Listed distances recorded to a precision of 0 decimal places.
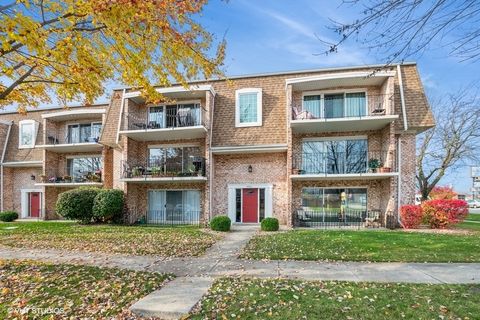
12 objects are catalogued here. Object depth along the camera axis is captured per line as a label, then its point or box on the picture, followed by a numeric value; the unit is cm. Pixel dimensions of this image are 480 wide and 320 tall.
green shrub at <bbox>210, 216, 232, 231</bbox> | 1376
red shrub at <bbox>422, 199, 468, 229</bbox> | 1382
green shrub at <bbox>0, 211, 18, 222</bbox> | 1973
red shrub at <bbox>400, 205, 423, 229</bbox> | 1388
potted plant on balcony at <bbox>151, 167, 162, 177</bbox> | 1675
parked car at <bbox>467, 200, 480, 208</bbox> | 5162
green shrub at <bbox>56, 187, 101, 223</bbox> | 1611
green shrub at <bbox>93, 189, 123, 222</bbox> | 1586
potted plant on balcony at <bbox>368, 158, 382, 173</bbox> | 1475
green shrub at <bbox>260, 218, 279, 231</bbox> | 1370
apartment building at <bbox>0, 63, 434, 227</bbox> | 1481
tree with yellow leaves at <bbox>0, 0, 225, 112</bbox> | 578
